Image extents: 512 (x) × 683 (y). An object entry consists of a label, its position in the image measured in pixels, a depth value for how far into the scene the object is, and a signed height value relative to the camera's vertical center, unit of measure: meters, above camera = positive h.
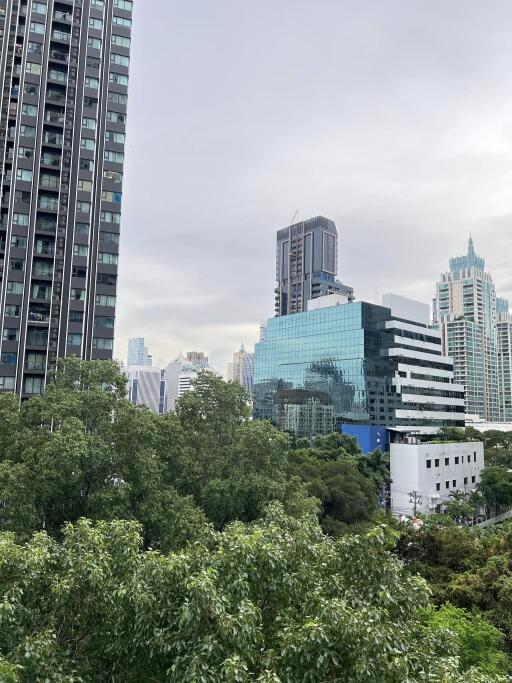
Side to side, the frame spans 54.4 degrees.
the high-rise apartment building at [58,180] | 41.44 +19.49
